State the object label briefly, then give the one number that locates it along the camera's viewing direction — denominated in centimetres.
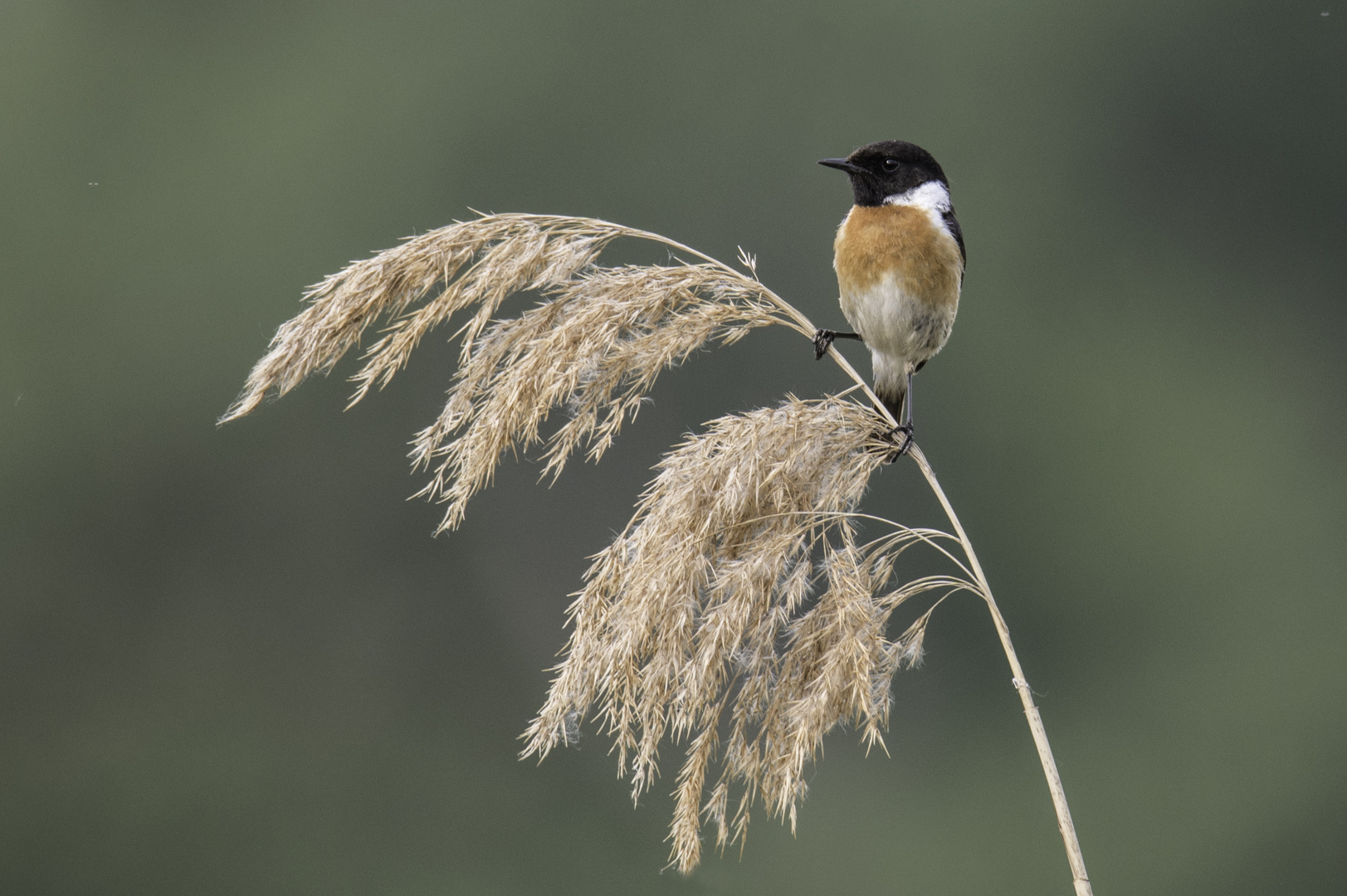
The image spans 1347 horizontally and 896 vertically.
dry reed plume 868
